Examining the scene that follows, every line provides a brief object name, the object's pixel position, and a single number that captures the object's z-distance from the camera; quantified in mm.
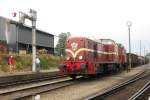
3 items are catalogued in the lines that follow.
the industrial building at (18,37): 25360
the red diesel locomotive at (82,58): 12400
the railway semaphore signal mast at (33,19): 17314
